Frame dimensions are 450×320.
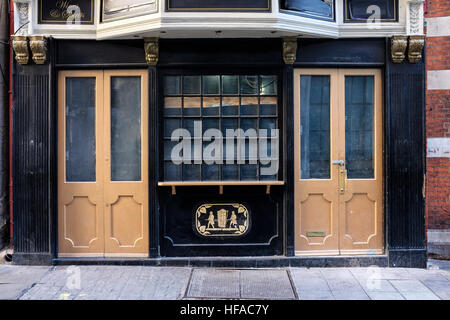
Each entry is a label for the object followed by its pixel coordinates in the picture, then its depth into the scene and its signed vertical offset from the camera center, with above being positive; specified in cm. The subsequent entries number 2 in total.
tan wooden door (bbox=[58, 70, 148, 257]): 616 -9
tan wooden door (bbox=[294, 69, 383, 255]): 620 -10
